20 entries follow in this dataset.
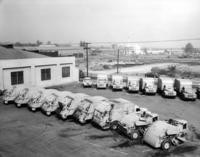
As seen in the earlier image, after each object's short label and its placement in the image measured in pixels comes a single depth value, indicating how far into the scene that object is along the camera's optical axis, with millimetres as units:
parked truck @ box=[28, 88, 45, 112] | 20984
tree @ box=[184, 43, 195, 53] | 169000
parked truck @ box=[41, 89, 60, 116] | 19859
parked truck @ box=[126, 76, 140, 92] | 29812
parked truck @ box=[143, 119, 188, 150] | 13312
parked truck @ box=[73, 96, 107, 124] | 17562
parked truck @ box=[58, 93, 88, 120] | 18586
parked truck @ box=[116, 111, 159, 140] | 14727
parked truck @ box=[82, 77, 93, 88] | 34250
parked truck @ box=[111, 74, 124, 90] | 31047
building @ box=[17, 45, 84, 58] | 104312
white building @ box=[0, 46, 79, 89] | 29197
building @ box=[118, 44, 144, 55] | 173212
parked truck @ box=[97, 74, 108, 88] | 32594
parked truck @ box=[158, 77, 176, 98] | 26984
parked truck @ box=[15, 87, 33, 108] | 22375
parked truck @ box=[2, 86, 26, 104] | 23719
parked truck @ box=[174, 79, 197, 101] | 26031
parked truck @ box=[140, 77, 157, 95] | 28531
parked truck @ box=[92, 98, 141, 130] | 16594
